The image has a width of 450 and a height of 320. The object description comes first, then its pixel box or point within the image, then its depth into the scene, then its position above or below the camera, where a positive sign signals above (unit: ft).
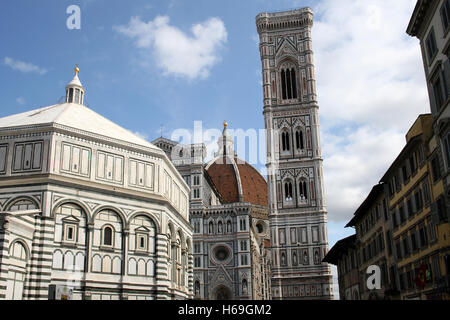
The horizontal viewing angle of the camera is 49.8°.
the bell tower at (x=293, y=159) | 201.98 +63.76
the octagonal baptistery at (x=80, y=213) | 85.92 +19.14
